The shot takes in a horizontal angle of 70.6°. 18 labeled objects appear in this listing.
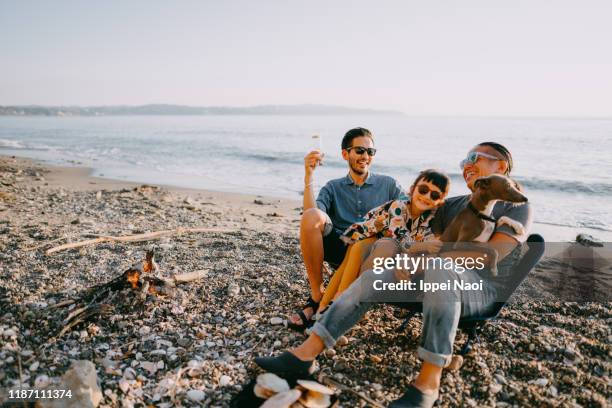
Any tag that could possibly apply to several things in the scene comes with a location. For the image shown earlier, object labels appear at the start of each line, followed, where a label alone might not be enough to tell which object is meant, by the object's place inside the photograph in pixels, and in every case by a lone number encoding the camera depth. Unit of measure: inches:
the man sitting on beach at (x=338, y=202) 148.9
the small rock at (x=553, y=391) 114.0
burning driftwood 144.0
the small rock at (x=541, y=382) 118.4
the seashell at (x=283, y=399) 102.8
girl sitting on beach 129.0
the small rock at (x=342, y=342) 137.1
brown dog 113.2
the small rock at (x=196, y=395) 111.8
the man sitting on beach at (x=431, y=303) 105.3
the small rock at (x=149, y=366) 123.5
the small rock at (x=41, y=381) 112.4
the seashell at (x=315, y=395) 106.8
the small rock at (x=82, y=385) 102.0
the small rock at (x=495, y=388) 116.4
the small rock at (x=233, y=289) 173.4
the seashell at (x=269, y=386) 108.0
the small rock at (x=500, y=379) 120.0
